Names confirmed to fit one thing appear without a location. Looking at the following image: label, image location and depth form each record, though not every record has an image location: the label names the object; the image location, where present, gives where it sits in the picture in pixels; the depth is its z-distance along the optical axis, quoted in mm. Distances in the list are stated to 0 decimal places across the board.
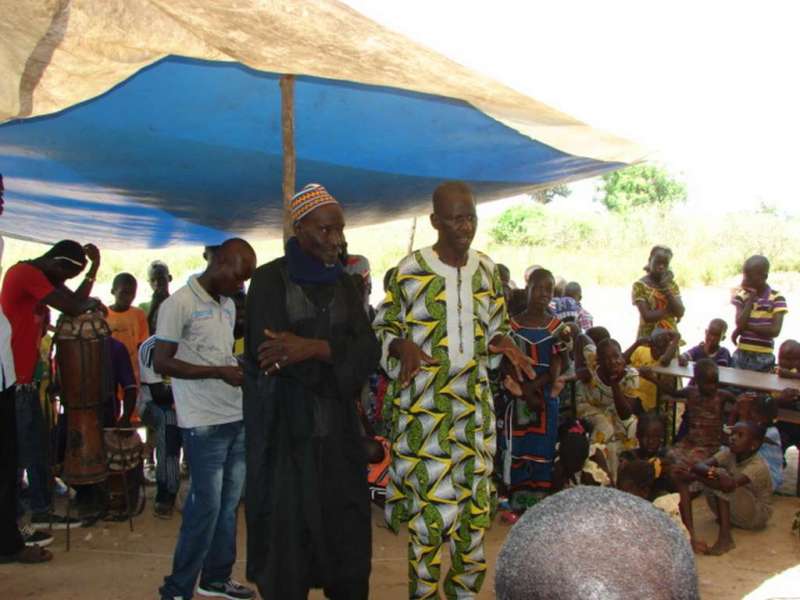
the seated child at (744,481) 5281
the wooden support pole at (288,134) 4325
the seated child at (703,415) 5823
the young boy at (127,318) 6422
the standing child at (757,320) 7227
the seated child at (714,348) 7141
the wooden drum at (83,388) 4781
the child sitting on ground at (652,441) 5684
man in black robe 3162
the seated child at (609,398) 5871
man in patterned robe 3578
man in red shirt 4621
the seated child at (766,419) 5668
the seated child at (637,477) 5203
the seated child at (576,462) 5500
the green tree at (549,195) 40084
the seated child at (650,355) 6688
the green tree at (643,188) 36781
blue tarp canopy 4285
